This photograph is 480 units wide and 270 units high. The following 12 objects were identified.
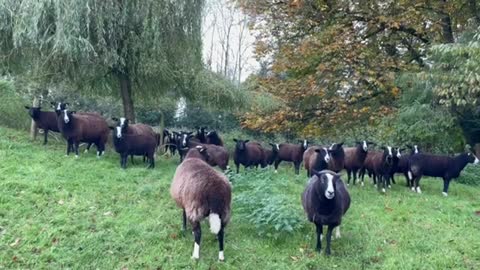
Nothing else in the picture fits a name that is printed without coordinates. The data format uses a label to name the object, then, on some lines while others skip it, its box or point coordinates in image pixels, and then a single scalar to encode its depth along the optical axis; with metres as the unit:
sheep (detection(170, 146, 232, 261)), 6.72
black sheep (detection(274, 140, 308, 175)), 16.45
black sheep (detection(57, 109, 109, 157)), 13.47
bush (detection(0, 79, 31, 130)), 16.67
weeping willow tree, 13.24
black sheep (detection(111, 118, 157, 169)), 12.64
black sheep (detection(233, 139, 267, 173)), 14.95
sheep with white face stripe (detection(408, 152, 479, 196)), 13.45
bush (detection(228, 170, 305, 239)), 7.92
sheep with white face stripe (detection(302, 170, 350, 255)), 7.28
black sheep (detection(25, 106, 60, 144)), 14.65
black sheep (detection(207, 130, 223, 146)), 16.30
